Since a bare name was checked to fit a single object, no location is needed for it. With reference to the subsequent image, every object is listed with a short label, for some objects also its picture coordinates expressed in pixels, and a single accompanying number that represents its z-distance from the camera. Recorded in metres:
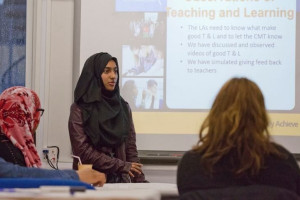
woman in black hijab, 5.85
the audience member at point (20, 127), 4.60
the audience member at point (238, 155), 3.26
